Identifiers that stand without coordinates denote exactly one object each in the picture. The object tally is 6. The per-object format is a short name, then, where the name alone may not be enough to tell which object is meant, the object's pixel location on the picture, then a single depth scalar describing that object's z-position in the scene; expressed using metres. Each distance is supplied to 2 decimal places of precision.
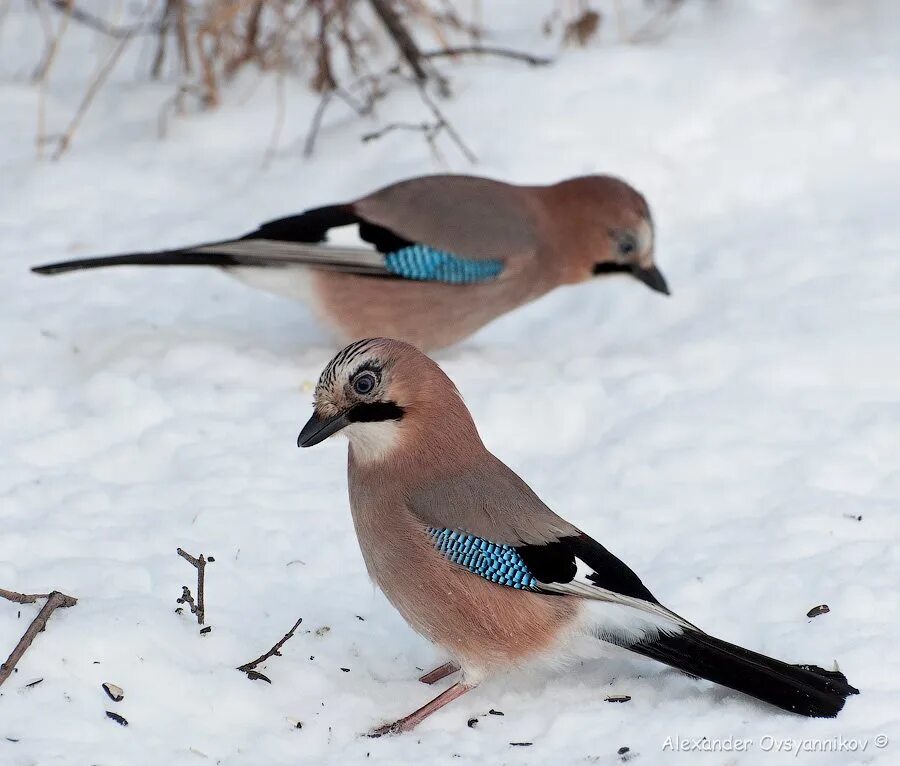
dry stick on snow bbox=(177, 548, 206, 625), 7.06
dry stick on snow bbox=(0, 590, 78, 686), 6.36
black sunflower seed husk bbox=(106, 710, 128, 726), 6.28
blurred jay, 11.12
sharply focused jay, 6.61
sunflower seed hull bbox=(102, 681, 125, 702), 6.41
